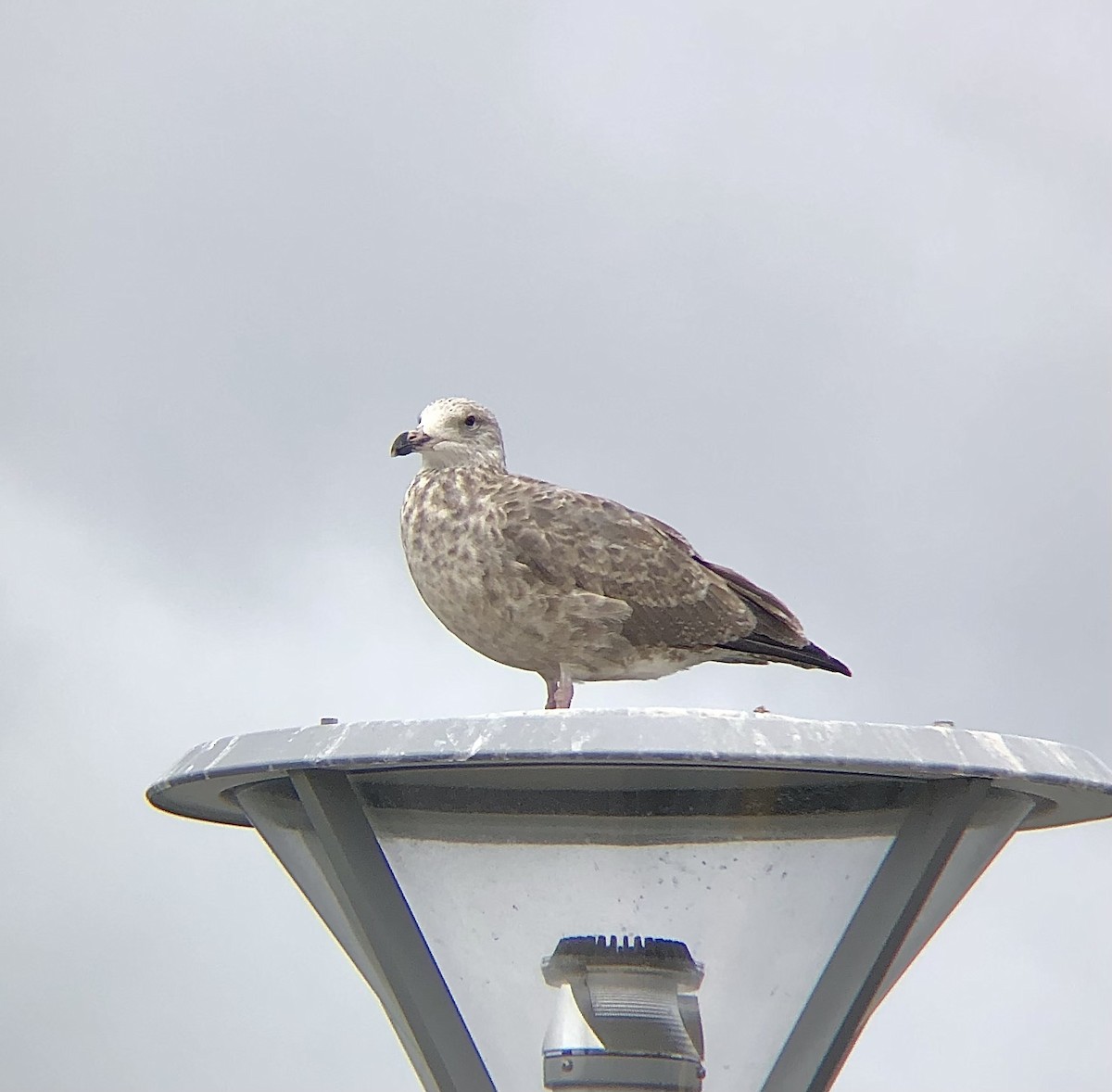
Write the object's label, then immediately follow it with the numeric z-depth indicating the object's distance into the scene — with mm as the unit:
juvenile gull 9977
